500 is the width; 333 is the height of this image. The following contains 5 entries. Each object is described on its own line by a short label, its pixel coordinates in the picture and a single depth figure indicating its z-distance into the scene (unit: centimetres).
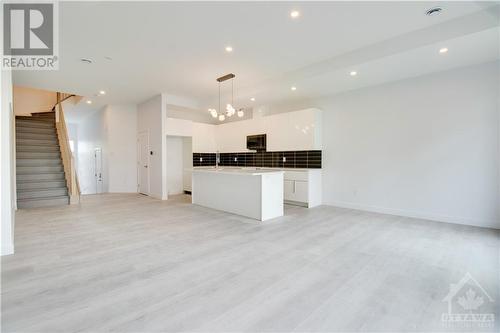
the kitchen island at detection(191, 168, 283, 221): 459
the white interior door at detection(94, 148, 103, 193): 925
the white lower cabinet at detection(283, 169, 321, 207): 586
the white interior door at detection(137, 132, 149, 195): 783
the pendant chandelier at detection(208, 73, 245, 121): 478
